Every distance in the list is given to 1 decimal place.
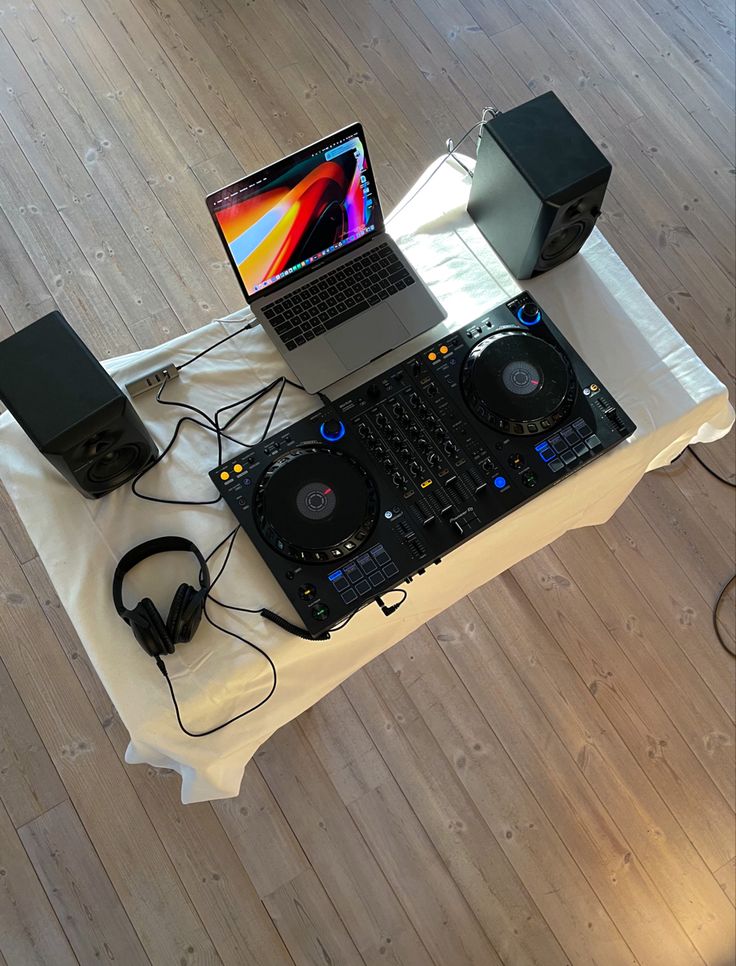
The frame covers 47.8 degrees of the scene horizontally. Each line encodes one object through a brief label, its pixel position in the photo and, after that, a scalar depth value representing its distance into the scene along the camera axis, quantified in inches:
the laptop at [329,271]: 53.1
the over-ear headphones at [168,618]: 48.2
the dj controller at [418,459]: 49.9
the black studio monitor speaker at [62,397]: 45.5
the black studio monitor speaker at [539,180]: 53.2
